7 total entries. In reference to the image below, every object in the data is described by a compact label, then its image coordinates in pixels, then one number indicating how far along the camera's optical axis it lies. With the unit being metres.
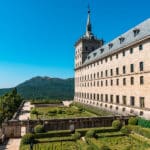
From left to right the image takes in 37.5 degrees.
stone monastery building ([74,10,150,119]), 38.09
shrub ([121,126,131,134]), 28.97
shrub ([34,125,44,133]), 28.66
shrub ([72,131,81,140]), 26.73
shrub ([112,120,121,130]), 31.12
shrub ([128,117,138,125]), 33.11
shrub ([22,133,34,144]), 24.46
